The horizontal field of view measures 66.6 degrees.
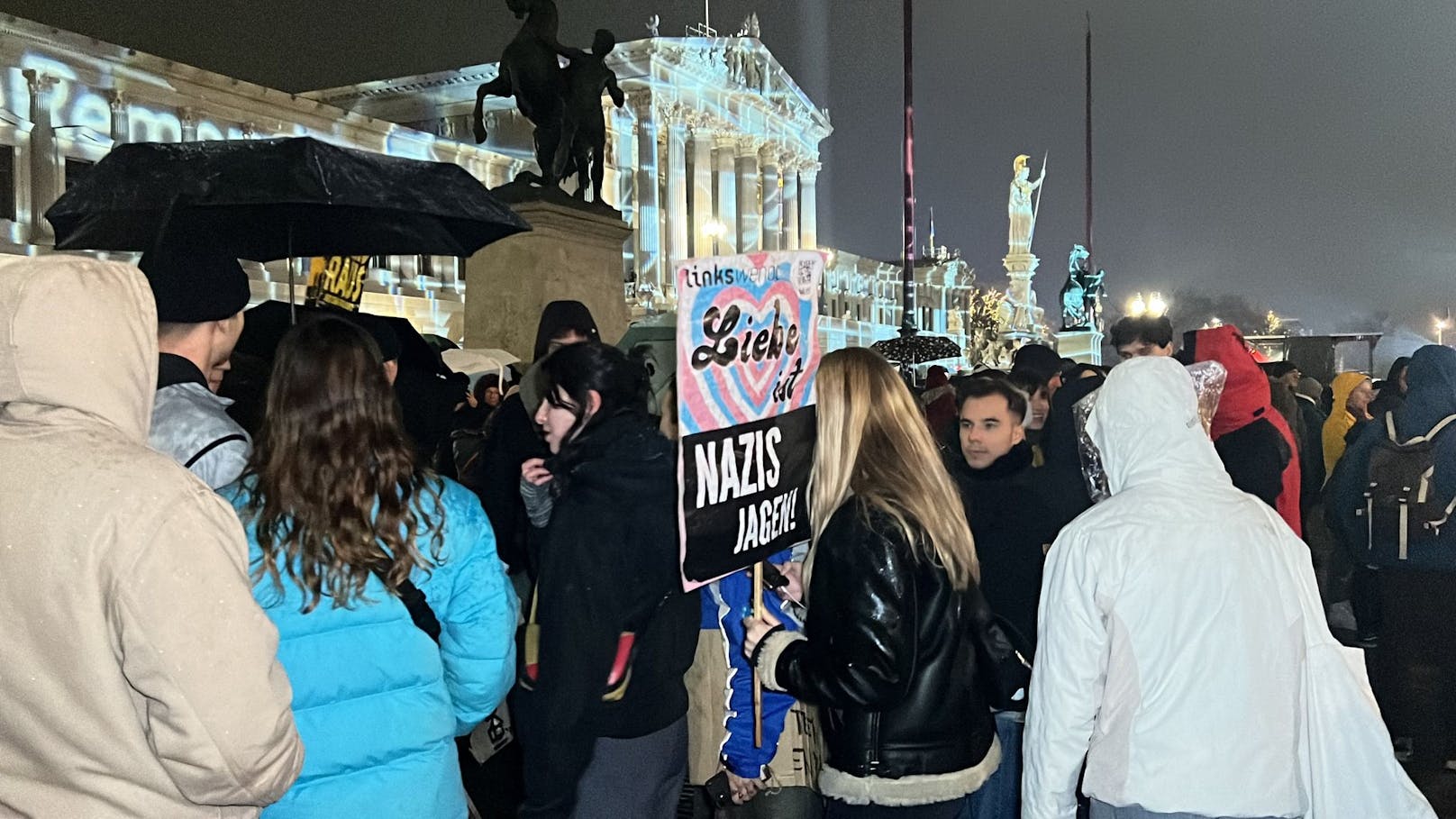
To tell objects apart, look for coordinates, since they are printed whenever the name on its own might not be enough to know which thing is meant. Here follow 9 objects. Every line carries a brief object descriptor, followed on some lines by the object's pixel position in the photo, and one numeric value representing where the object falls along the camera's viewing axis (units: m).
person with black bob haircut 2.69
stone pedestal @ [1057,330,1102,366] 32.53
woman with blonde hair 2.65
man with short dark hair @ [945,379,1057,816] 3.65
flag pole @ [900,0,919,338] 18.73
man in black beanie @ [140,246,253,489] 2.61
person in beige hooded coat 1.62
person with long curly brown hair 2.29
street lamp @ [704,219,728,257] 50.63
